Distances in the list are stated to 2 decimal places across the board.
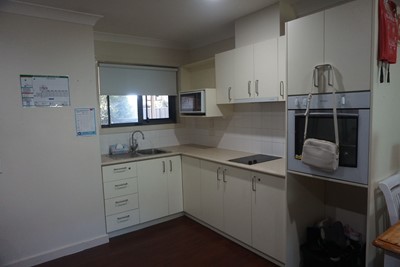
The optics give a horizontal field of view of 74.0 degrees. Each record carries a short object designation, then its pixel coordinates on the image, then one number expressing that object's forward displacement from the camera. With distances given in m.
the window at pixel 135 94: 3.67
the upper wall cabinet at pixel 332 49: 1.66
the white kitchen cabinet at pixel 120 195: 3.11
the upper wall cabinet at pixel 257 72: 2.63
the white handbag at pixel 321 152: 1.76
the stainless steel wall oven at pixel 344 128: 1.69
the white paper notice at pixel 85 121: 2.85
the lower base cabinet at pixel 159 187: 3.37
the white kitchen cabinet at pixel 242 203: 2.43
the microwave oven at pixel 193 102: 3.42
